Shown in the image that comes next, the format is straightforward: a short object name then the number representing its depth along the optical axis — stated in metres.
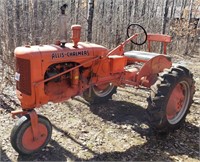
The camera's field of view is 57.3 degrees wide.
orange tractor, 2.24
